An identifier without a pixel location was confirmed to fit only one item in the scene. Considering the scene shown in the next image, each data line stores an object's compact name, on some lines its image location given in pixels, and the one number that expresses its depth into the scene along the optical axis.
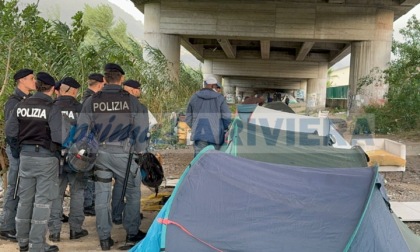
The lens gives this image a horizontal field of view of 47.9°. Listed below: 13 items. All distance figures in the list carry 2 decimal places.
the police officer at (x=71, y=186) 5.13
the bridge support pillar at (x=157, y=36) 21.25
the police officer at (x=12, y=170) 5.05
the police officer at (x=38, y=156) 4.51
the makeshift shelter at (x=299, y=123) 8.70
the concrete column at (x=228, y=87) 62.40
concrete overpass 20.39
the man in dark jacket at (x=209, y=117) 7.29
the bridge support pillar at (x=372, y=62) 20.11
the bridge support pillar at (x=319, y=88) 43.25
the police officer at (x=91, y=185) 5.80
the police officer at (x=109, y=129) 4.84
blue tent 3.60
